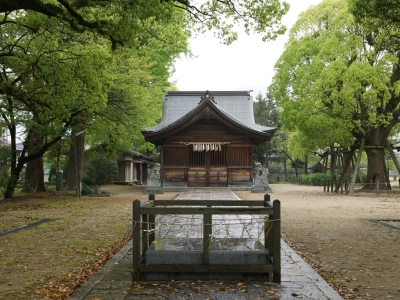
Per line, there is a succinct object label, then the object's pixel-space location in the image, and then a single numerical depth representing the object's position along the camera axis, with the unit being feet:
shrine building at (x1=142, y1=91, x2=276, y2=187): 81.30
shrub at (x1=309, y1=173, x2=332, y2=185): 124.26
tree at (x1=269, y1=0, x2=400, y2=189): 70.13
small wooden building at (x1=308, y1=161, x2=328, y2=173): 175.63
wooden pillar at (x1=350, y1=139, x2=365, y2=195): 73.36
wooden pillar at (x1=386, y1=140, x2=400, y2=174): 70.54
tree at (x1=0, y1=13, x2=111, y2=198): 38.65
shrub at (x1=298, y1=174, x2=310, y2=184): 133.11
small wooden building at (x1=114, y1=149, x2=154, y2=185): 131.34
